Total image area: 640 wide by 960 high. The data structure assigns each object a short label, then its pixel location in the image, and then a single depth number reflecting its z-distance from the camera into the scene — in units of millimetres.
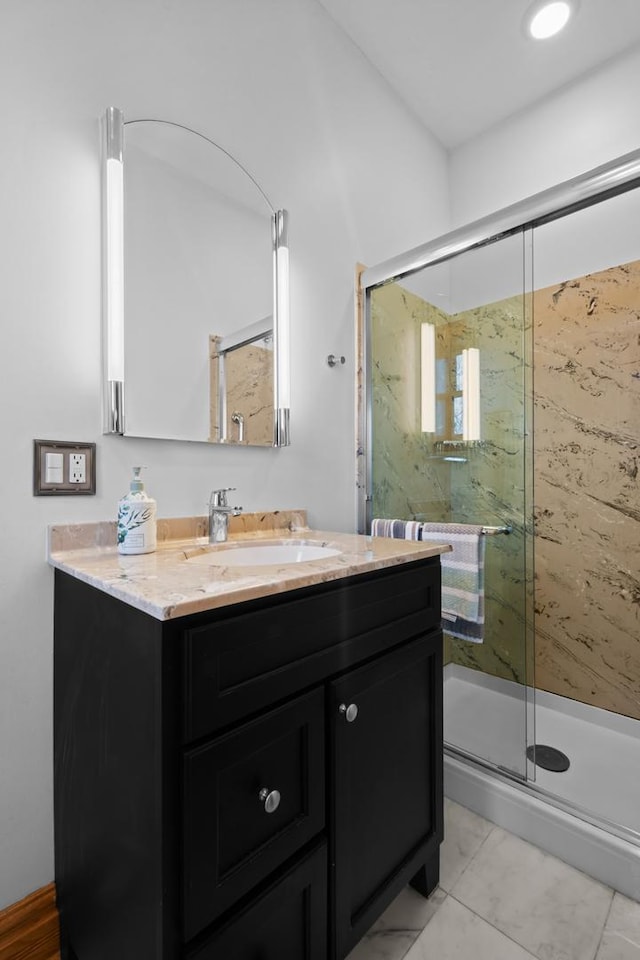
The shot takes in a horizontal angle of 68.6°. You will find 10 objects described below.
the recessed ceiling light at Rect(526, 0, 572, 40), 1685
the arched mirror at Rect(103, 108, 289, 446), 1148
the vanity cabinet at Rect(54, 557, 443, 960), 663
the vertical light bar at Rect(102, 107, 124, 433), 1122
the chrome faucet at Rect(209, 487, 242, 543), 1281
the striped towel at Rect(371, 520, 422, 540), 1649
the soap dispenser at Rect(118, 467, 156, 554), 1051
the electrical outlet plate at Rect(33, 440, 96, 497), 1035
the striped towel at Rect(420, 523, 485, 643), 1506
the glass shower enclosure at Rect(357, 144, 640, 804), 1567
